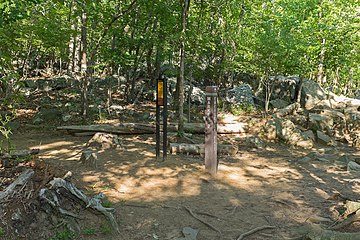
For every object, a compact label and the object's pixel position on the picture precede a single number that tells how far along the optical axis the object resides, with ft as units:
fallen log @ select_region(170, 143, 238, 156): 28.63
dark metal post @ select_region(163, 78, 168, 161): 23.97
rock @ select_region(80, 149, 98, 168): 22.33
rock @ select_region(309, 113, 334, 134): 43.21
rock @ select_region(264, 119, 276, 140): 39.52
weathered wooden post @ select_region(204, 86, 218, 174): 22.36
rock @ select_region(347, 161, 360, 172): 25.66
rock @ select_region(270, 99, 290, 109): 53.62
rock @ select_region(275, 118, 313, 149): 37.47
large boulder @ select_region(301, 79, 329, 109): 53.31
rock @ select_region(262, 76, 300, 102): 56.75
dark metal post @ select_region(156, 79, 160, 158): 24.03
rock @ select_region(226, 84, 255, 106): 54.80
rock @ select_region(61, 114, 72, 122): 41.57
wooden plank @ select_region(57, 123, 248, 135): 35.65
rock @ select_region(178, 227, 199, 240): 13.29
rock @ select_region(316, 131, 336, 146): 39.09
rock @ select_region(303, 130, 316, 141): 39.80
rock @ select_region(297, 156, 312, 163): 28.78
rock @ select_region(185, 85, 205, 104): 55.83
